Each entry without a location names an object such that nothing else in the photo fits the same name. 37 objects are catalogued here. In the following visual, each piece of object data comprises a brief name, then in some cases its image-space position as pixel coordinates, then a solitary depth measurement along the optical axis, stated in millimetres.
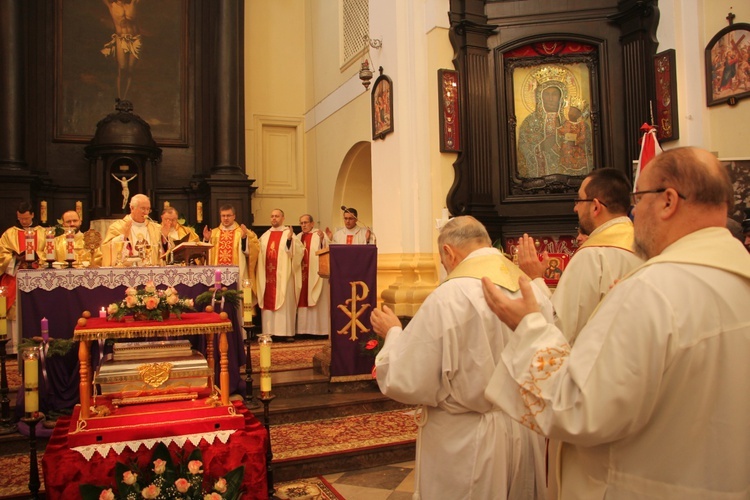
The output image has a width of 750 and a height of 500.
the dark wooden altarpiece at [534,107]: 8172
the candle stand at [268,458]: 3951
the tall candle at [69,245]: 5336
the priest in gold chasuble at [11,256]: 8617
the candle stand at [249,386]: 5699
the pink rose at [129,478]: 3242
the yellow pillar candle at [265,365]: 3958
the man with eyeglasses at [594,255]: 2859
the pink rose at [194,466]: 3365
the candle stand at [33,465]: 3525
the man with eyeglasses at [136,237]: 5945
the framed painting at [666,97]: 7059
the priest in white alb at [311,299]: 10070
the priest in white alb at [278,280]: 9789
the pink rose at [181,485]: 3258
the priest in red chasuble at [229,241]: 8796
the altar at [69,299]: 5289
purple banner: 6297
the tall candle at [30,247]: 5321
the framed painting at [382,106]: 8742
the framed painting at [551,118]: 8289
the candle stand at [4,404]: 4973
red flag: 6062
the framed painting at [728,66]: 6305
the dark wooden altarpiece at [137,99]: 11125
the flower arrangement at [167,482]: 3258
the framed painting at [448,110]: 8375
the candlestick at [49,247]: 5285
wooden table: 3871
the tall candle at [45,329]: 4901
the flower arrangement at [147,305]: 4105
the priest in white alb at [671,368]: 1439
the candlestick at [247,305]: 5473
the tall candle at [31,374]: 3939
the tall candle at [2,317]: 5293
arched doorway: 12086
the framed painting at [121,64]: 11969
